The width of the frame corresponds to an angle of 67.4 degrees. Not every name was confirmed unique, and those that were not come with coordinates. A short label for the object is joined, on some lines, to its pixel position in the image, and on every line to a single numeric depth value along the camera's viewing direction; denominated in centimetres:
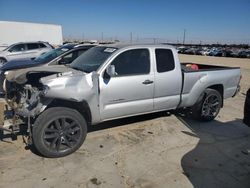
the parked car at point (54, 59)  580
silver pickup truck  299
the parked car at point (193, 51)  4126
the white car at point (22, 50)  1161
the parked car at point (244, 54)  3360
